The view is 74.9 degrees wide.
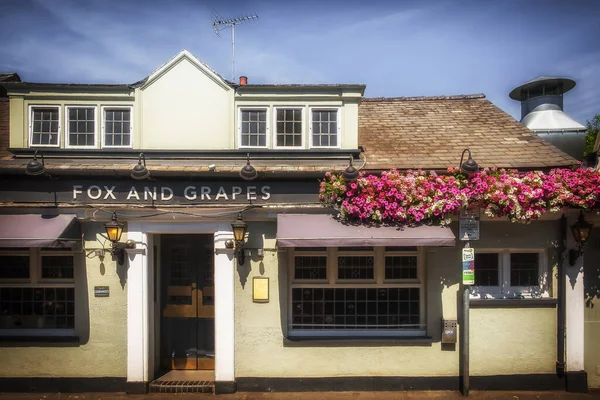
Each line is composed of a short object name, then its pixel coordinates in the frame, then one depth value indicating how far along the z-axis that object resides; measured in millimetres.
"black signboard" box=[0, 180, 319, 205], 7738
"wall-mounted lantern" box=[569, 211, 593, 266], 7367
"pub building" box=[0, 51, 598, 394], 7629
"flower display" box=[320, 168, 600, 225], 7109
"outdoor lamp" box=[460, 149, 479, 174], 7117
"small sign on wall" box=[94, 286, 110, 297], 7691
